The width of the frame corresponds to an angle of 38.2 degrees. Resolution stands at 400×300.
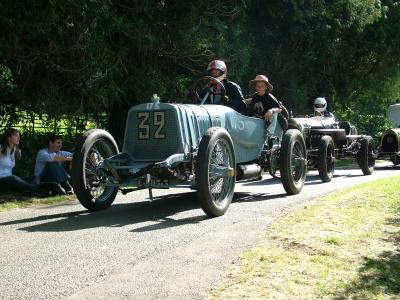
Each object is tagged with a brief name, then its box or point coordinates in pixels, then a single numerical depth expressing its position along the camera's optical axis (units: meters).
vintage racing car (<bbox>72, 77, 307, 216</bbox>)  7.12
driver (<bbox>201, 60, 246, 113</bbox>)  9.07
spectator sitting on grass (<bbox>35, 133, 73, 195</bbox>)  9.85
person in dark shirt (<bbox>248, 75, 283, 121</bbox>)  9.93
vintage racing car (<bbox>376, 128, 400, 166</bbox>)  18.33
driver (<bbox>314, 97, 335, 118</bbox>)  14.91
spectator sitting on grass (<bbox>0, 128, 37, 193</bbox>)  9.66
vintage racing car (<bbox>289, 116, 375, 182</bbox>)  12.01
